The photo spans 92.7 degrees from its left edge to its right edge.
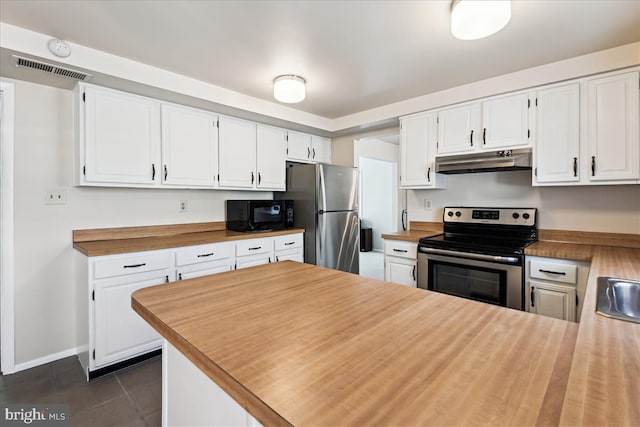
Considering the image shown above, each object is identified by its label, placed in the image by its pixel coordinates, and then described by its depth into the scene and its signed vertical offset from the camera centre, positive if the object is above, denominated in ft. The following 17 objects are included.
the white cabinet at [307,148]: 12.53 +2.71
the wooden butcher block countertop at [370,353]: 1.75 -1.12
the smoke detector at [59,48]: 6.44 +3.46
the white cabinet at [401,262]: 9.49 -1.68
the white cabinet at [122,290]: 6.98 -1.87
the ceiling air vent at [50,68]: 6.54 +3.20
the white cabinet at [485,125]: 8.49 +2.51
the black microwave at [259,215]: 10.39 -0.17
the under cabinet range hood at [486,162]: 8.32 +1.39
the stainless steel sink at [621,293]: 3.97 -1.13
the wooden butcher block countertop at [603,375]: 1.65 -1.10
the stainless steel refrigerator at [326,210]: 11.46 +0.00
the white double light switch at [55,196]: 7.81 +0.36
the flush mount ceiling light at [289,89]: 8.38 +3.35
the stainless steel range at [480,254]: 7.41 -1.16
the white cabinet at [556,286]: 6.79 -1.76
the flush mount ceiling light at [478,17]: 4.86 +3.16
